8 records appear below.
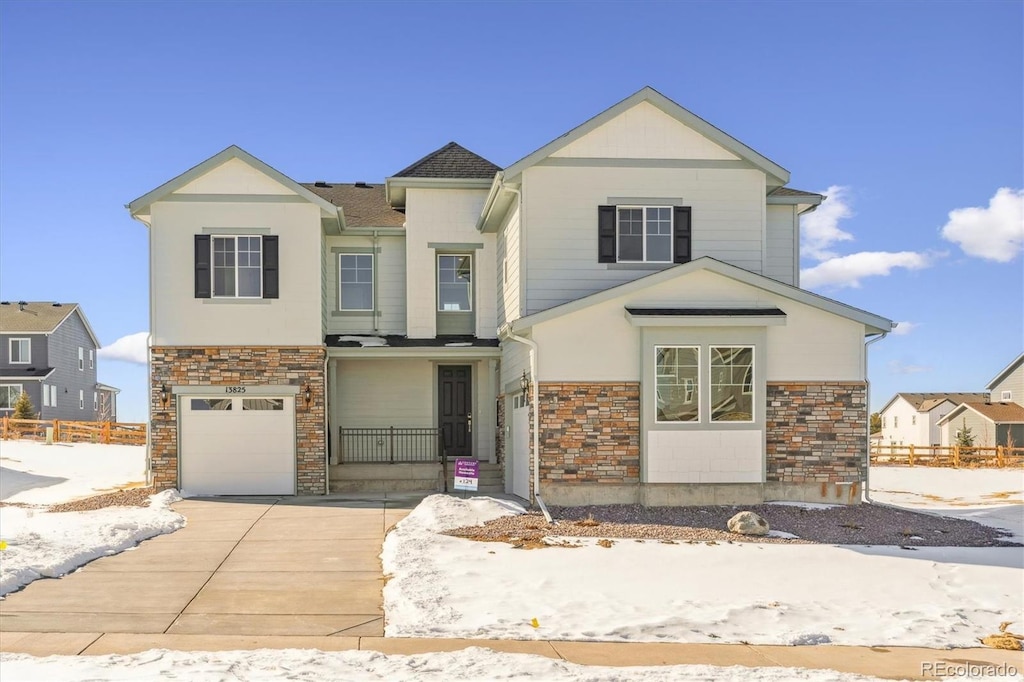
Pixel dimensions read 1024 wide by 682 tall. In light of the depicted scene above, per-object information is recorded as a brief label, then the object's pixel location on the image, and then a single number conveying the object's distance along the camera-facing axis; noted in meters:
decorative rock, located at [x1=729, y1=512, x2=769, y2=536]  12.98
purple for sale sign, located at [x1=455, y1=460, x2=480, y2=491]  15.85
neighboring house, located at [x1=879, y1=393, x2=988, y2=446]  52.22
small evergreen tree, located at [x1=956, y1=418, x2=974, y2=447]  37.49
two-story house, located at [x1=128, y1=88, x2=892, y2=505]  15.35
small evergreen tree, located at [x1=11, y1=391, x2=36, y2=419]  36.06
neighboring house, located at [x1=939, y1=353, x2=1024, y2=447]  42.16
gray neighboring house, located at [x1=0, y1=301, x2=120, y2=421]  39.25
